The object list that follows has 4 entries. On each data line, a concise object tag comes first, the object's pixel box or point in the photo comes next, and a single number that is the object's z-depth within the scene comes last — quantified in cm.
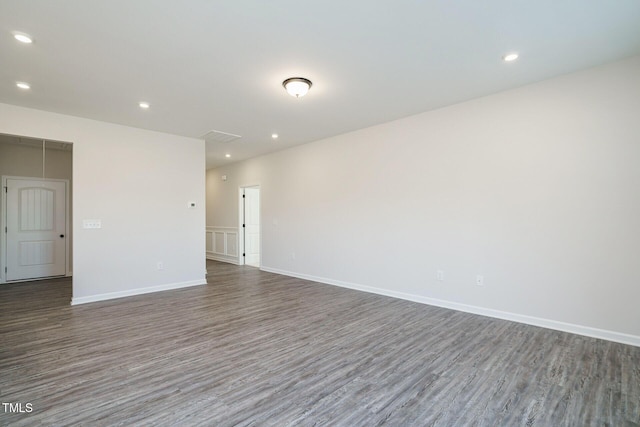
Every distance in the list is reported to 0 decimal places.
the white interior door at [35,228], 607
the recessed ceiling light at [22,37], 256
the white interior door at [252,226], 813
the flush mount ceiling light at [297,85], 340
